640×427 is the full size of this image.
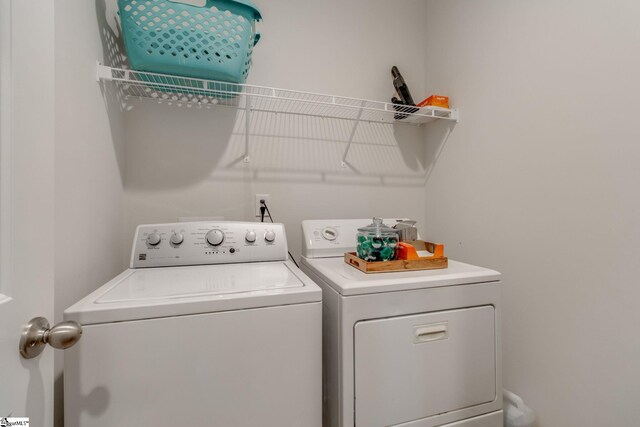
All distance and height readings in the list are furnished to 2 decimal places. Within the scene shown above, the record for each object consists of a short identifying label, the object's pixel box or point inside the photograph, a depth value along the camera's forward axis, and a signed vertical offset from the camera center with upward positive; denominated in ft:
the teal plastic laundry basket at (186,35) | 3.55 +2.31
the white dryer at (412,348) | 2.87 -1.50
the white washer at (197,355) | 2.16 -1.21
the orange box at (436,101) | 5.30 +2.10
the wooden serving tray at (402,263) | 3.42 -0.67
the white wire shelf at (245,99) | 4.04 +1.94
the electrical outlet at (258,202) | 5.19 +0.17
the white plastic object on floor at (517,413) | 3.85 -2.85
